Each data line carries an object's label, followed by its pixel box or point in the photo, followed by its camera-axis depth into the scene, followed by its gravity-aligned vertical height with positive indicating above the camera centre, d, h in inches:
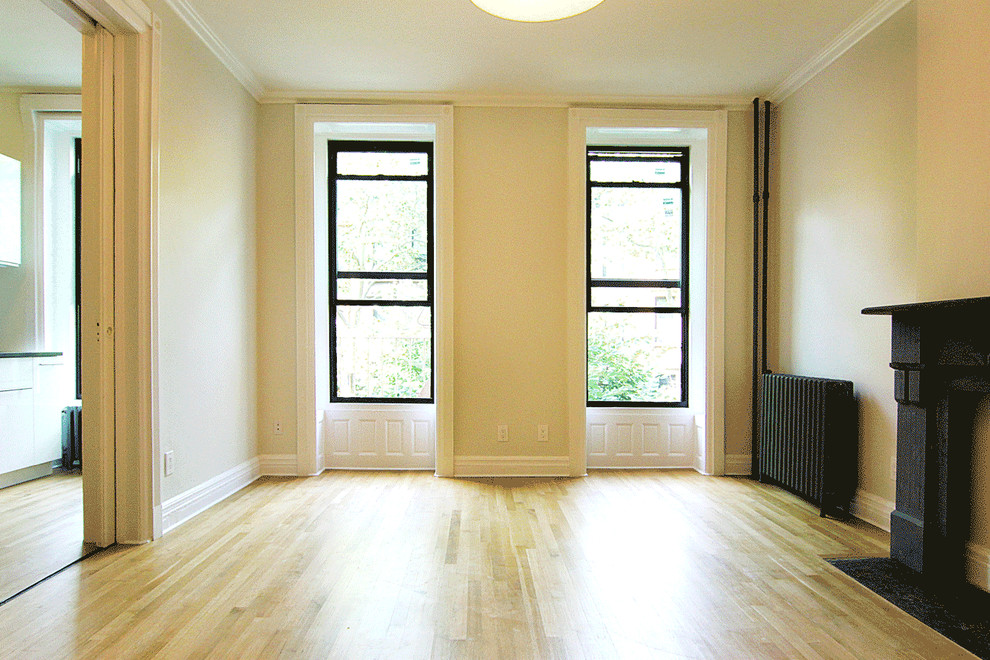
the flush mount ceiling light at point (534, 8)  90.3 +48.8
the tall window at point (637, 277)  199.5 +17.2
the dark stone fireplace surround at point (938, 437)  98.9 -18.5
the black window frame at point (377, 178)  197.6 +35.7
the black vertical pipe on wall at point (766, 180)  182.9 +45.9
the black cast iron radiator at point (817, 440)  139.6 -27.4
